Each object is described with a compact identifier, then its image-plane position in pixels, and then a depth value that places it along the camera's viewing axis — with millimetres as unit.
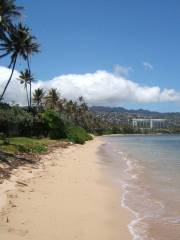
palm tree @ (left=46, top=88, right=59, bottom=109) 64919
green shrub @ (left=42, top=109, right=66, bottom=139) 36045
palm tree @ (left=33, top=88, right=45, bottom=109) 56314
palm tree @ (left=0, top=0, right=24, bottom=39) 22083
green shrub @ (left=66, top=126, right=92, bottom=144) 37656
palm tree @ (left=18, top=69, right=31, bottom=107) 48183
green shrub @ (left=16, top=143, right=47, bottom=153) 18789
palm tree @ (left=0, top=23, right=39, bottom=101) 28996
